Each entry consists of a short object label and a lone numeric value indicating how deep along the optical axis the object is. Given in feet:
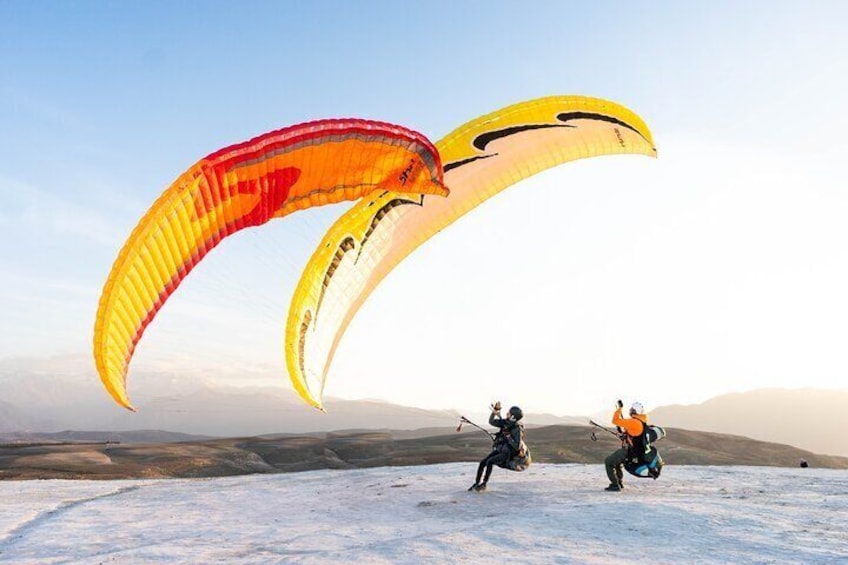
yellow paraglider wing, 38.78
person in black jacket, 33.96
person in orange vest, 32.40
